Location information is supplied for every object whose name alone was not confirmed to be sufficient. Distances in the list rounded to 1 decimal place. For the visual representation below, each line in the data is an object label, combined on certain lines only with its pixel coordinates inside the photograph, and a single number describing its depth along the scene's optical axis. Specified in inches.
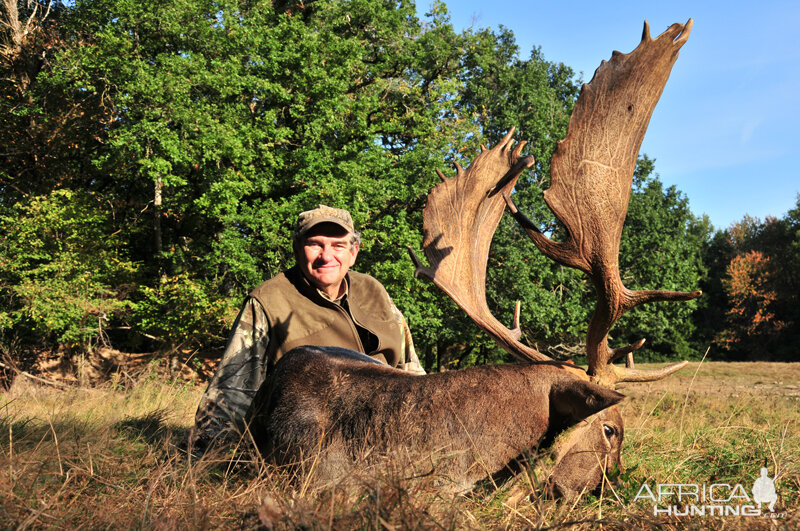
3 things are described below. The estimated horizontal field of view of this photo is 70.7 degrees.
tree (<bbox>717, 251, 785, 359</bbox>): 1526.8
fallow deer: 86.4
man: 140.8
